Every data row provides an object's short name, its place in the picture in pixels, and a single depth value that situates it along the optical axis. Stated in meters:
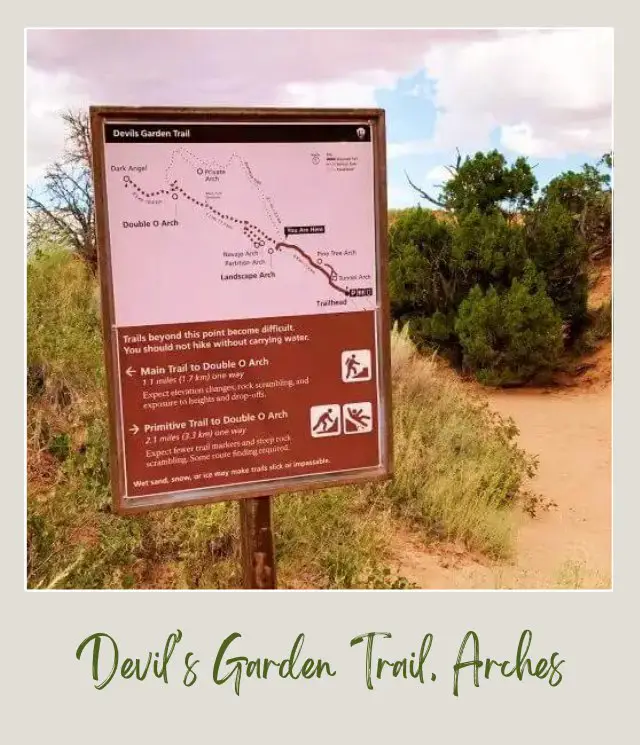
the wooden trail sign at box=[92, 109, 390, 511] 2.99
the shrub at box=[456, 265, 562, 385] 11.27
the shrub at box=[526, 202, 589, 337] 12.16
